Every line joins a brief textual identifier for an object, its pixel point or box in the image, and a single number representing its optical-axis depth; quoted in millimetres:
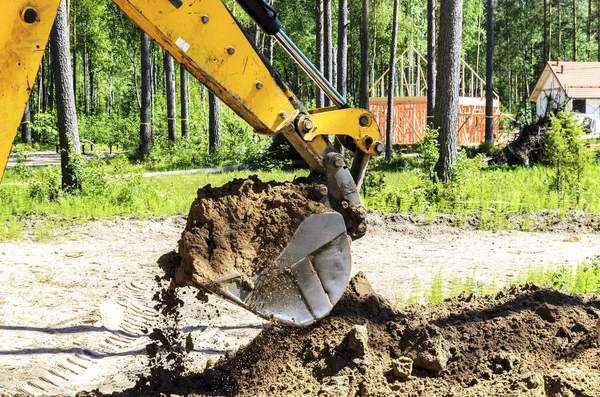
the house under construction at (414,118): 38844
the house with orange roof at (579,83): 50594
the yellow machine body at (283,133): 4938
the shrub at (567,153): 14594
